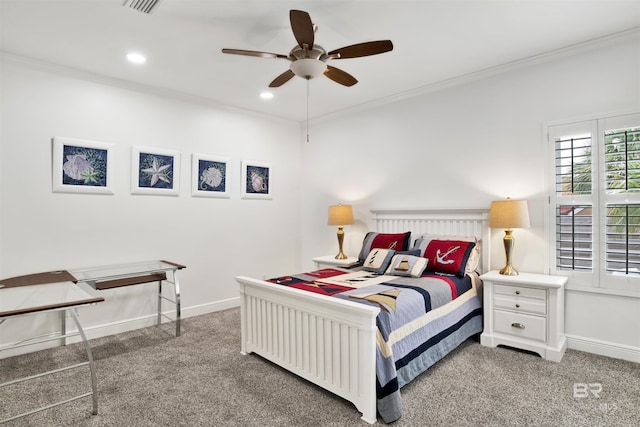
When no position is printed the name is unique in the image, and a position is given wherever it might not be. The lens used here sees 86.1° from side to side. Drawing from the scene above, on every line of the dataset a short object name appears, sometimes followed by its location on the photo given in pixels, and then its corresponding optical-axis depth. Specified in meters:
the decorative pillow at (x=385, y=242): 3.78
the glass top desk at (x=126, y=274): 3.05
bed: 2.06
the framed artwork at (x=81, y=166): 3.26
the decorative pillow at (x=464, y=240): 3.35
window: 2.77
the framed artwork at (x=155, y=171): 3.75
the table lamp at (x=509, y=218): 3.06
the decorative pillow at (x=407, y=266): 3.20
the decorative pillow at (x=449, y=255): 3.21
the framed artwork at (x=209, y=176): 4.21
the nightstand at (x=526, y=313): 2.82
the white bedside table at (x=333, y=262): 4.12
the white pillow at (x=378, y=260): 3.50
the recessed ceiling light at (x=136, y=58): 3.09
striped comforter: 2.08
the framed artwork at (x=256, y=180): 4.71
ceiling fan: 2.21
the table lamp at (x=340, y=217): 4.45
